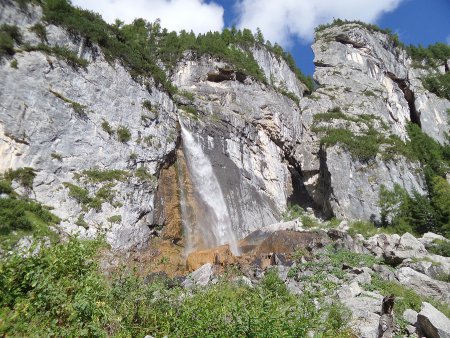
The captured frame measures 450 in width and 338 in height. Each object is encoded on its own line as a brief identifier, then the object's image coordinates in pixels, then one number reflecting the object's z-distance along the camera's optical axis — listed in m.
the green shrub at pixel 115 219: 19.60
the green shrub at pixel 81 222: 18.36
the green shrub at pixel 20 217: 15.05
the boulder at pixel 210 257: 18.67
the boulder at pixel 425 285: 13.34
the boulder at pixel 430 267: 16.05
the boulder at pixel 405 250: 18.28
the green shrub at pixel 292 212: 32.53
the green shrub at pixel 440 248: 20.95
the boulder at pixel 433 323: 7.78
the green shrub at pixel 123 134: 23.15
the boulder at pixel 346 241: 20.17
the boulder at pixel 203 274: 13.18
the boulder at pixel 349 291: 11.43
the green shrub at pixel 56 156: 19.67
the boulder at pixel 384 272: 14.51
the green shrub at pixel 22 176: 17.69
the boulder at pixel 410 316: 9.23
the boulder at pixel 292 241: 20.96
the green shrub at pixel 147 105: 25.92
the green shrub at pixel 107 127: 22.70
